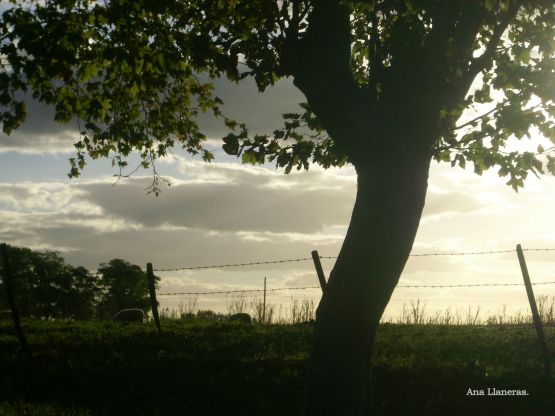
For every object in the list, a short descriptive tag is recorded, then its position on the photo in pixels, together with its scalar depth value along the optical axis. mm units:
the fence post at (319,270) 14414
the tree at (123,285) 58656
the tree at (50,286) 56594
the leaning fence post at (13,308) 13867
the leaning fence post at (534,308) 12672
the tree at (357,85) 7707
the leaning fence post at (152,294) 17047
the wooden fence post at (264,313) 20494
